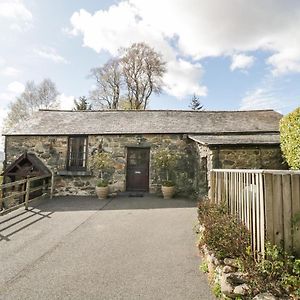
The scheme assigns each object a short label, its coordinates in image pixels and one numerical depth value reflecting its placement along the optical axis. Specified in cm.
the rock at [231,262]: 349
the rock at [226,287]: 317
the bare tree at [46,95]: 2972
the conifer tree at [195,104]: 3578
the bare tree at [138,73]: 2934
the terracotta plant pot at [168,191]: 1116
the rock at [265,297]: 276
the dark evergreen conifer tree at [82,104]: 3002
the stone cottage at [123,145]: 1238
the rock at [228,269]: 337
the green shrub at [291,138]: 779
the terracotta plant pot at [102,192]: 1141
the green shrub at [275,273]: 292
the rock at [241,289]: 303
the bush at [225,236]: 378
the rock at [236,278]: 323
